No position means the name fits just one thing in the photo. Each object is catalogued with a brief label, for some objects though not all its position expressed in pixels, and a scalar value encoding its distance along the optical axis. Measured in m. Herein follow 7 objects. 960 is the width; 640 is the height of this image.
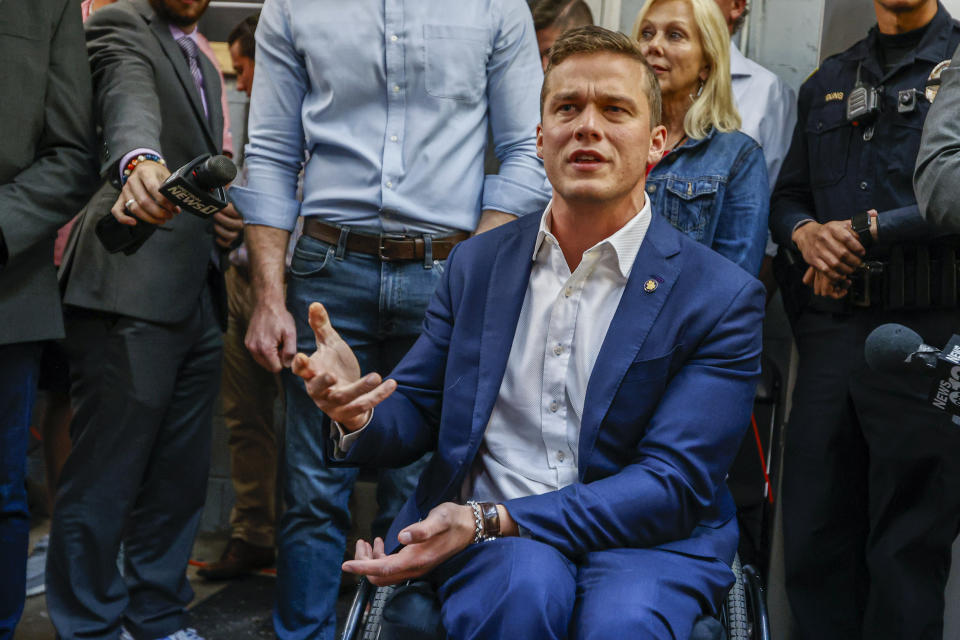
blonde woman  2.55
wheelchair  1.70
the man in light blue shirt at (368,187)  2.44
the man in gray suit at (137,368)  2.57
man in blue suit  1.56
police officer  2.36
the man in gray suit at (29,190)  2.35
